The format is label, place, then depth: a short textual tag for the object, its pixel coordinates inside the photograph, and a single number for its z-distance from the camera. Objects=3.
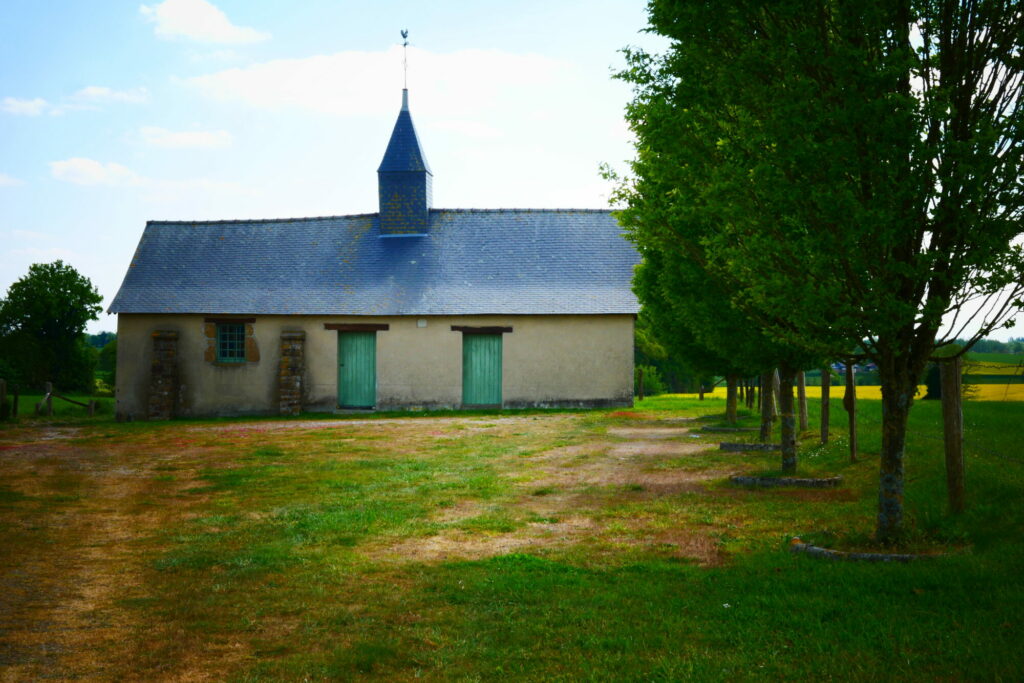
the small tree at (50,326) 42.81
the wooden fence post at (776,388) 21.33
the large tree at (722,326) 11.53
